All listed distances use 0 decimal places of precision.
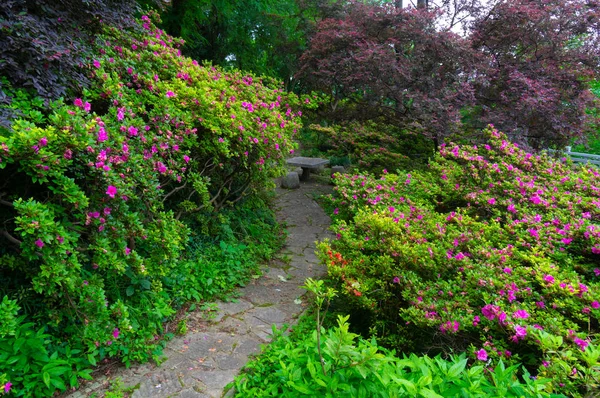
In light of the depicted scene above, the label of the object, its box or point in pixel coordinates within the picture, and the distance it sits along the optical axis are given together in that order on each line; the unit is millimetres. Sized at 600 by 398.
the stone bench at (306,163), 7535
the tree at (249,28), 6395
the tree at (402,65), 5355
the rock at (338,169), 8168
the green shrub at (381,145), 6496
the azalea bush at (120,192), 2070
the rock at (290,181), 7195
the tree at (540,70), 5227
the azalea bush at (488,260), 2035
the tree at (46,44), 2283
